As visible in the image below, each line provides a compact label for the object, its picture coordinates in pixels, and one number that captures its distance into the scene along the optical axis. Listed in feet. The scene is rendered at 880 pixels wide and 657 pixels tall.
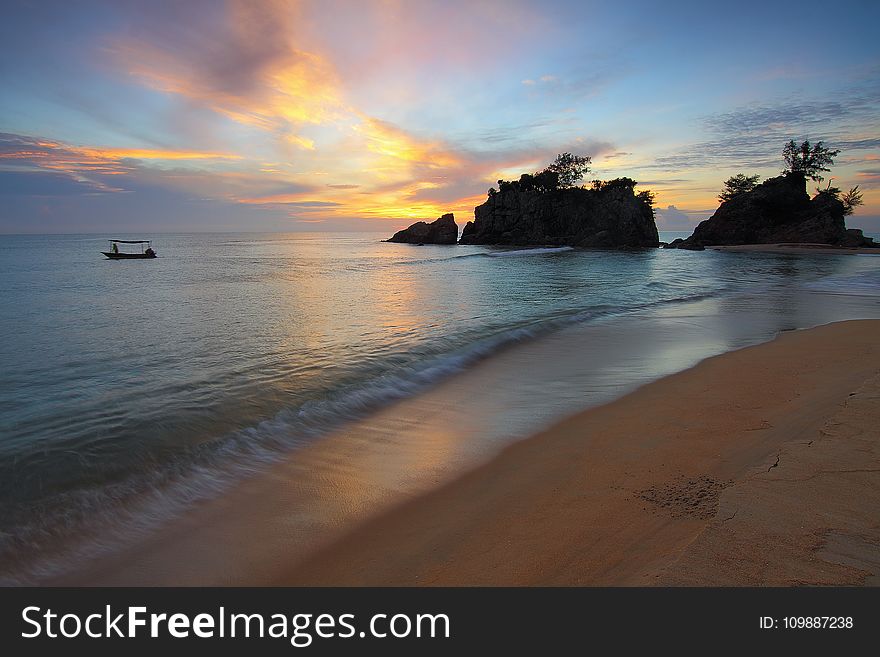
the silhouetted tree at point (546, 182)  309.83
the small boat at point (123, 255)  165.58
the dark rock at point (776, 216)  233.96
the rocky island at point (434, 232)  328.70
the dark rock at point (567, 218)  274.98
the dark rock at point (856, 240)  209.29
